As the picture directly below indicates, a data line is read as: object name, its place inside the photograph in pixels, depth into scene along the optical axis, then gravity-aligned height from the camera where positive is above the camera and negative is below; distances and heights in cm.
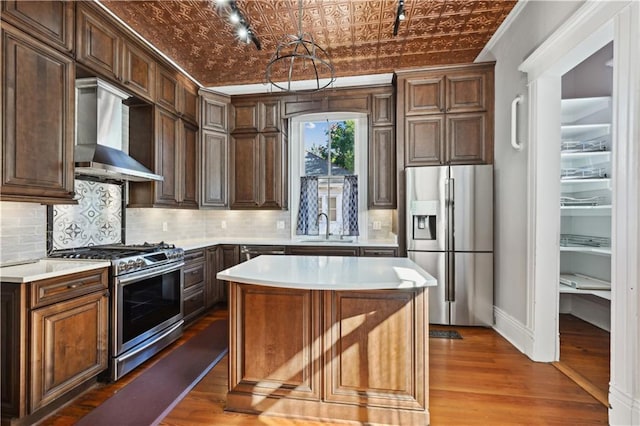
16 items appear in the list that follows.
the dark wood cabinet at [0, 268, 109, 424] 175 -81
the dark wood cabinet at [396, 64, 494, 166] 356 +114
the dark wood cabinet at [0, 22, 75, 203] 192 +60
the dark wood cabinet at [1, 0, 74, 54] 193 +127
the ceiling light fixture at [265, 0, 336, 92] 345 +175
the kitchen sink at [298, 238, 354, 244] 412 -38
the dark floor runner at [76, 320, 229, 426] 191 -126
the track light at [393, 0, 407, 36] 239 +159
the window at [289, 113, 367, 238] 441 +79
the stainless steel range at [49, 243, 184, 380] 233 -74
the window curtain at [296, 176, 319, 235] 444 +6
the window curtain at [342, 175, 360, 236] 431 +8
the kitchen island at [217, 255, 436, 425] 180 -80
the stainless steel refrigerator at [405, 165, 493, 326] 341 -32
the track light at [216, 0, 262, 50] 250 +165
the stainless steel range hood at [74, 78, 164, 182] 249 +69
